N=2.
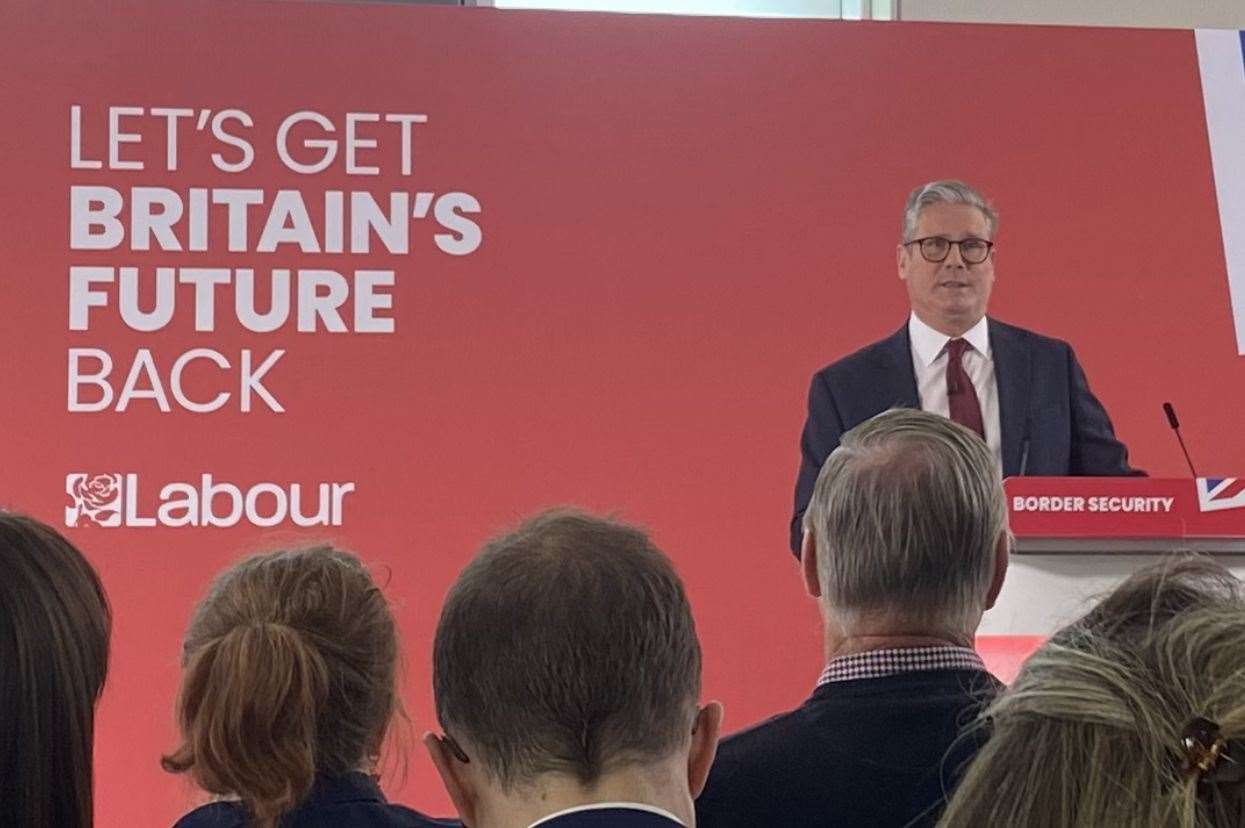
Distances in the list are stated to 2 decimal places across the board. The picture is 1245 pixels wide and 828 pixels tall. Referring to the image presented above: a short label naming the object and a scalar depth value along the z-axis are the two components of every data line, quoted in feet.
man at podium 16.16
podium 11.69
